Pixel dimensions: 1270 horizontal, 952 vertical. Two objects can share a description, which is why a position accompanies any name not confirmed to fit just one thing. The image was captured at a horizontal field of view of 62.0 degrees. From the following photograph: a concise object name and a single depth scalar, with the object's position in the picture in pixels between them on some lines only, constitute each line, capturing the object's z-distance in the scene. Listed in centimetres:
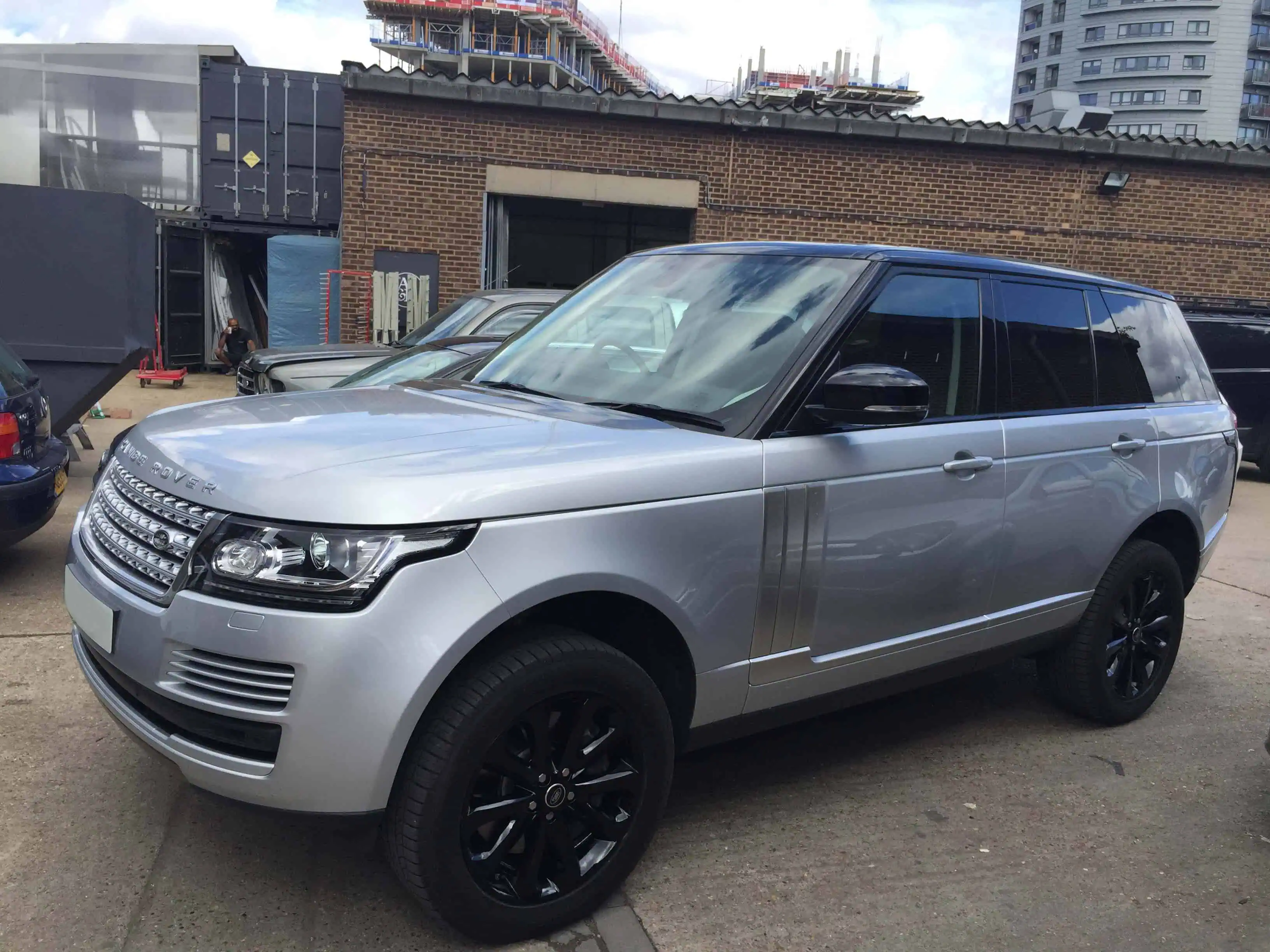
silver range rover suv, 232
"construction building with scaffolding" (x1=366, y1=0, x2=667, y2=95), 10256
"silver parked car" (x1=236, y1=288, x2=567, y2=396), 880
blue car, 532
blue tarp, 1761
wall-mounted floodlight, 1596
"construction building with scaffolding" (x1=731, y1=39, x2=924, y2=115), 9462
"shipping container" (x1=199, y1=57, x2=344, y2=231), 1889
